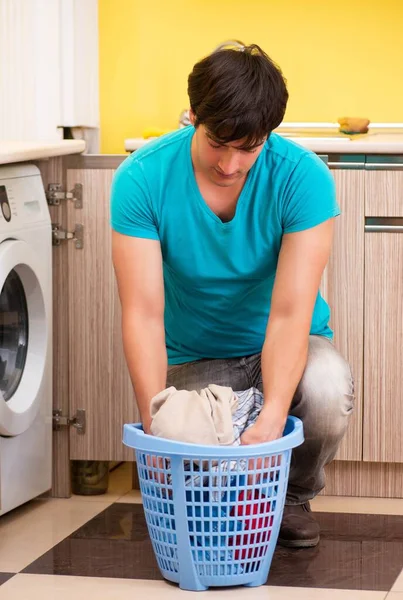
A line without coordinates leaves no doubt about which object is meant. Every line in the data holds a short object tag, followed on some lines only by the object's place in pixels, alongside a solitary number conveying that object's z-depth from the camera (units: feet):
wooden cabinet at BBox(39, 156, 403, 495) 15.02
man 12.92
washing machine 14.26
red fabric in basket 12.53
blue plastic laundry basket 12.39
